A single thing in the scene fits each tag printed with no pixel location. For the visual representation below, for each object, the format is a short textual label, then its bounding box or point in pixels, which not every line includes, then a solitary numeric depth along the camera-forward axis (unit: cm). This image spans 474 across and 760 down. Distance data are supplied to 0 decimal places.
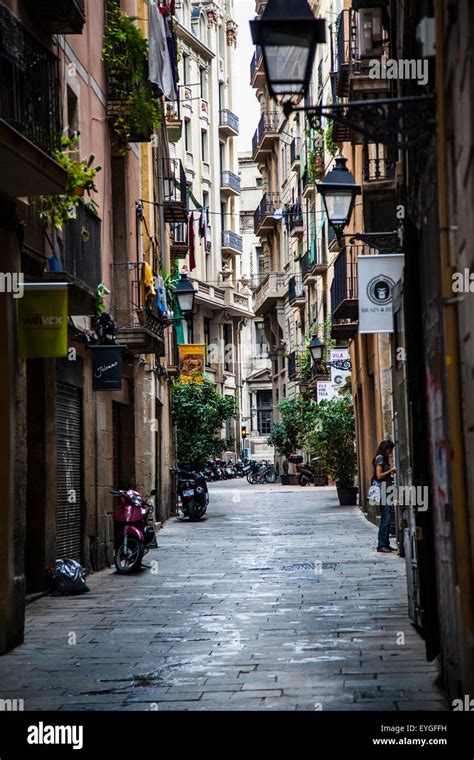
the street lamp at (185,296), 2655
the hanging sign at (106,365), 1673
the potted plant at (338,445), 2938
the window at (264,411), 8088
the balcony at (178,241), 3322
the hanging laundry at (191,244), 3788
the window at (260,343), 7989
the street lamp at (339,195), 1410
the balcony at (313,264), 4144
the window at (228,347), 6669
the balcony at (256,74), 5944
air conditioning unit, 1764
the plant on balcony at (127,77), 1861
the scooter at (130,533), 1606
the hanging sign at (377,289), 1378
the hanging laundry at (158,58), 2008
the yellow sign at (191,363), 3438
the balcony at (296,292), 5059
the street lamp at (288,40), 727
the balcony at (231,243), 6456
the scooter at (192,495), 2700
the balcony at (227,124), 6481
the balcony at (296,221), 4859
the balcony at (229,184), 6494
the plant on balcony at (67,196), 1248
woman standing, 1722
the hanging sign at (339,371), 3139
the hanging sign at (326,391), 3189
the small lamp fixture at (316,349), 3641
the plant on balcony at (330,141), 2695
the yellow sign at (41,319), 1116
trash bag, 1391
